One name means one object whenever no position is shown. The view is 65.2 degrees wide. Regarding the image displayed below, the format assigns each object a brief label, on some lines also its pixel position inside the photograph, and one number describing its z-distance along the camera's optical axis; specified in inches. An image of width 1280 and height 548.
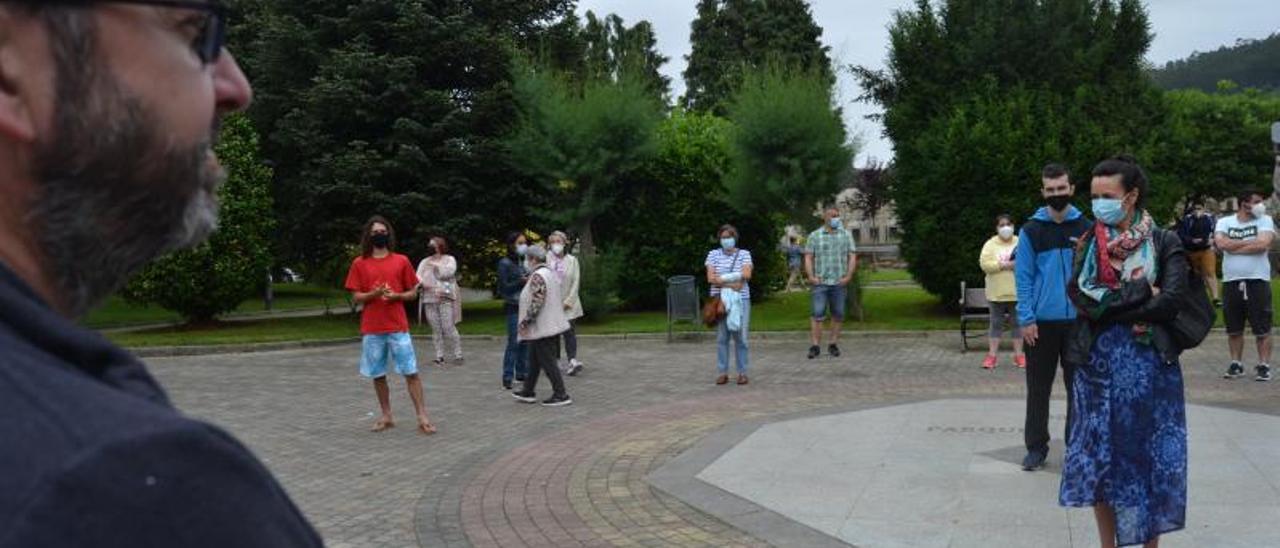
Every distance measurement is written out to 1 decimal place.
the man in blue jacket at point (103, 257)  28.0
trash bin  645.9
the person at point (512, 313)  472.4
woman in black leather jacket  178.2
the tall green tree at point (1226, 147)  1984.5
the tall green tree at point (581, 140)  841.5
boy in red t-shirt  356.8
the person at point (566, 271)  480.1
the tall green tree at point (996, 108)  683.4
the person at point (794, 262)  1090.1
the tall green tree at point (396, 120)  840.3
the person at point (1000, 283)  504.7
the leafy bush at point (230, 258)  831.1
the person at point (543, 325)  411.2
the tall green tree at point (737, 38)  1663.4
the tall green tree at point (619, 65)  874.1
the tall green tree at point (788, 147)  781.9
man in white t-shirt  436.5
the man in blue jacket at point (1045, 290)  264.7
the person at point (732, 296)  463.8
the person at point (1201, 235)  447.2
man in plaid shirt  553.6
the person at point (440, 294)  572.1
